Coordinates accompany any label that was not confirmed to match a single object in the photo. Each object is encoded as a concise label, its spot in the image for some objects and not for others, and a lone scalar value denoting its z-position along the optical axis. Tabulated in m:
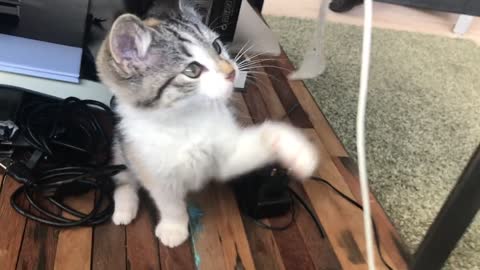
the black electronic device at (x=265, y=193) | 0.30
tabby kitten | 0.24
